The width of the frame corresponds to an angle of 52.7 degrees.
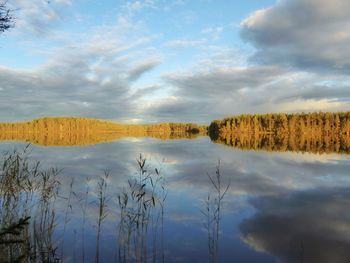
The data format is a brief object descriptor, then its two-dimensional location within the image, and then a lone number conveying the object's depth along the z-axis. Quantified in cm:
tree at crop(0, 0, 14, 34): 999
